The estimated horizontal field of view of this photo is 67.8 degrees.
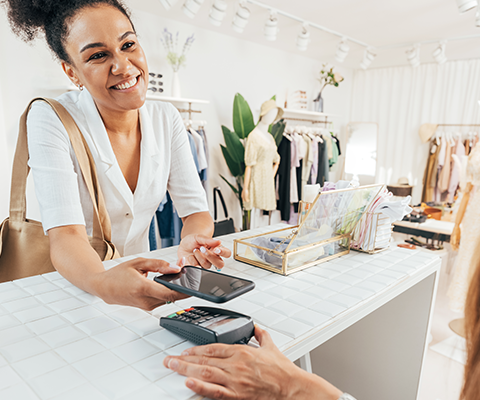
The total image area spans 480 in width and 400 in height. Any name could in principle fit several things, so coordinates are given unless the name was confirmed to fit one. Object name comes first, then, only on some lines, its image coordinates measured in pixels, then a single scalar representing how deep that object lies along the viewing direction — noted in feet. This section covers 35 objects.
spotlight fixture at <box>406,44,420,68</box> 14.60
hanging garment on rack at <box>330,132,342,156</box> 17.52
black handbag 9.83
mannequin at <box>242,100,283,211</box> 13.08
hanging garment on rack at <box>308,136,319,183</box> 15.69
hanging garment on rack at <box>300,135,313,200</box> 15.40
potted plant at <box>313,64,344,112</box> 16.67
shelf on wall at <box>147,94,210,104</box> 10.79
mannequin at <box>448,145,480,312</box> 9.91
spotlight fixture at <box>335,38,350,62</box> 13.84
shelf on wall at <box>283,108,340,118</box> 15.76
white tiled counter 1.92
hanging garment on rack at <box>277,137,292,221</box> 14.76
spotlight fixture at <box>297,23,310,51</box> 12.14
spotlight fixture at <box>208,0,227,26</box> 9.82
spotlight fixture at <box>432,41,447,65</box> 14.20
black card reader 2.18
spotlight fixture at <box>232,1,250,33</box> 10.30
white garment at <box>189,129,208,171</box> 11.61
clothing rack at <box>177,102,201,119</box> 12.28
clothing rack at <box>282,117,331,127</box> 16.87
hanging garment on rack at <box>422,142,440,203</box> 17.69
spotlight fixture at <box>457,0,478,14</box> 8.75
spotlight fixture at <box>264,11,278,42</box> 11.05
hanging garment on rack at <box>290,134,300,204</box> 14.76
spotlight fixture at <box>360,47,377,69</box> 15.43
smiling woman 2.99
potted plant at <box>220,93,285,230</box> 13.35
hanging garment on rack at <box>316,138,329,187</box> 16.31
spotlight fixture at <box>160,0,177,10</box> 8.70
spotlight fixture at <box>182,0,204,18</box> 9.36
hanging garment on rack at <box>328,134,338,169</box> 17.18
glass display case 3.69
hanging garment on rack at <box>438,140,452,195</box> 17.11
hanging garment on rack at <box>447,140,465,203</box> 16.84
